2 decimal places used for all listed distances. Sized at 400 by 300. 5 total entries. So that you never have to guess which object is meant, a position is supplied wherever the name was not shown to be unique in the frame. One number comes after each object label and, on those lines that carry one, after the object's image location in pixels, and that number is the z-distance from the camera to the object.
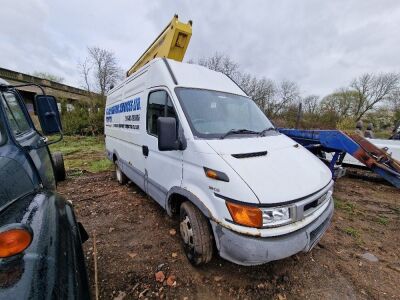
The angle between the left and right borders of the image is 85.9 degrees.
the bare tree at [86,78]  30.64
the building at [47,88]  19.46
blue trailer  3.99
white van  1.99
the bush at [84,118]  16.92
